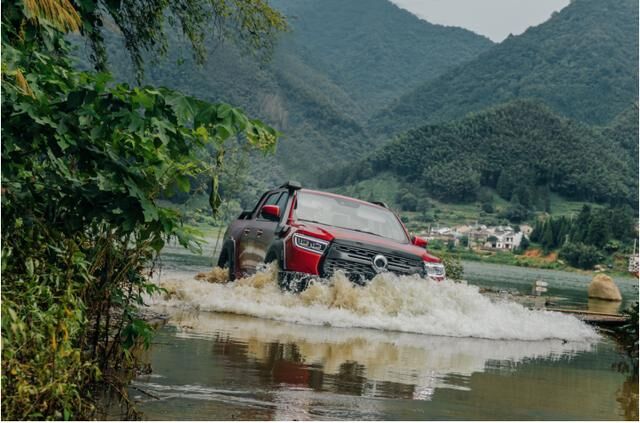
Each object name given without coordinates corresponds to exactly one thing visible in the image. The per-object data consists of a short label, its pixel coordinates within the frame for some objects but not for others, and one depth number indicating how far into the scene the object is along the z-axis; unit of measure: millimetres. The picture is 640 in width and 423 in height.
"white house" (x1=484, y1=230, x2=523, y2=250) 153250
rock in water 37188
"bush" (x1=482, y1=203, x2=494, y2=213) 181125
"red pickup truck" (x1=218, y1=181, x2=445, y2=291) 13031
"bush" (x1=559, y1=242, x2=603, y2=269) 142000
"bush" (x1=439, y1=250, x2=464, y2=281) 30922
